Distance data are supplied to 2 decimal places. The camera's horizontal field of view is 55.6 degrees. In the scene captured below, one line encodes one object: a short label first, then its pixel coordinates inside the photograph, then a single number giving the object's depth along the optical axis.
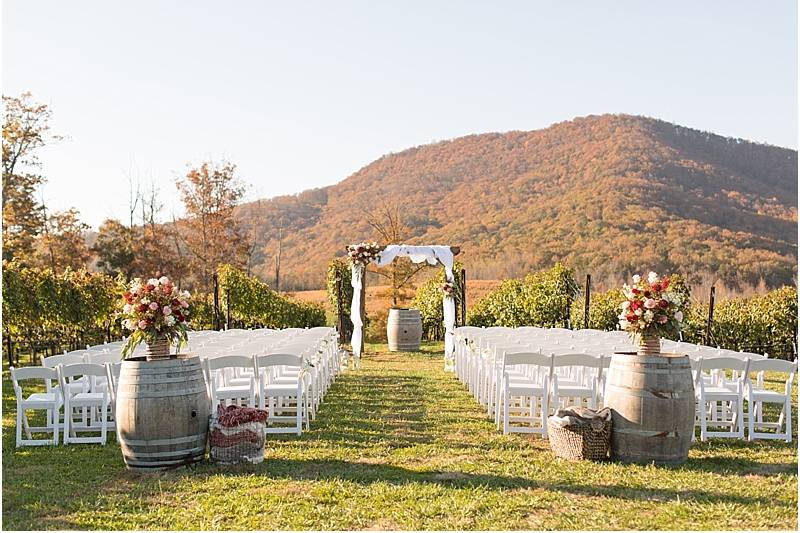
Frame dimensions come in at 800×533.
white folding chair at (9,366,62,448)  6.59
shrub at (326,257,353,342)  19.05
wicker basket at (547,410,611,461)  5.90
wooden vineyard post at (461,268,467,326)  17.16
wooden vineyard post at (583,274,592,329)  15.73
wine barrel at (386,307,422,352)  17.16
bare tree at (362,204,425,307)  23.36
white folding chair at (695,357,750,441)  6.78
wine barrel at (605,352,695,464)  5.79
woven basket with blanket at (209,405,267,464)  5.80
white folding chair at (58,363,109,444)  6.64
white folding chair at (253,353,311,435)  7.06
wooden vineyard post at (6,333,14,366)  12.10
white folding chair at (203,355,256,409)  6.95
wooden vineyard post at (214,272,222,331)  16.52
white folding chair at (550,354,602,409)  6.89
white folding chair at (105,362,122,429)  7.04
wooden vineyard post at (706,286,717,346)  14.10
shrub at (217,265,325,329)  18.31
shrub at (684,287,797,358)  15.31
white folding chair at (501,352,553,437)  6.92
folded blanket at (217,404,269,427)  5.83
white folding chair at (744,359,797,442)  6.73
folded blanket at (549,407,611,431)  5.91
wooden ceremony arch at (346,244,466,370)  15.77
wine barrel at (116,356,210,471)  5.66
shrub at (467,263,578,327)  17.44
